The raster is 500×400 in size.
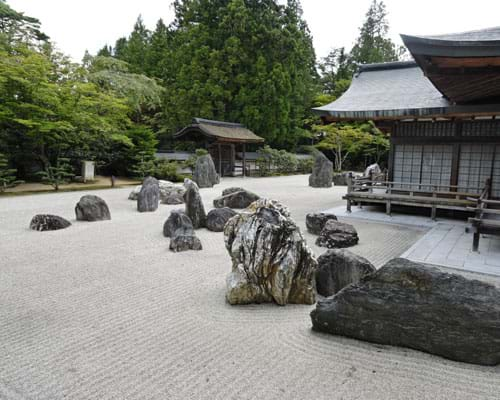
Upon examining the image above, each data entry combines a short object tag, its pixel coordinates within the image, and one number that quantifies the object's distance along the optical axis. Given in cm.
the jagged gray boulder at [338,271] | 433
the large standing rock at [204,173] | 1709
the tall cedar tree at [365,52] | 3634
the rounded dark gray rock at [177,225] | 682
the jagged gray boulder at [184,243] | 635
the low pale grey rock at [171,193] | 1195
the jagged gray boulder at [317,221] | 774
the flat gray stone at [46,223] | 775
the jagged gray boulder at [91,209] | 878
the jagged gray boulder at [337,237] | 666
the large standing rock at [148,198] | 1040
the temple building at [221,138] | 2097
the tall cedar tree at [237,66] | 2609
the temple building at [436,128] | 714
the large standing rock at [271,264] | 402
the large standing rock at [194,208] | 823
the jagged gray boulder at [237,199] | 1082
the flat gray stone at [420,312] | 278
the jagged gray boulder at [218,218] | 800
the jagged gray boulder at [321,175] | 1786
